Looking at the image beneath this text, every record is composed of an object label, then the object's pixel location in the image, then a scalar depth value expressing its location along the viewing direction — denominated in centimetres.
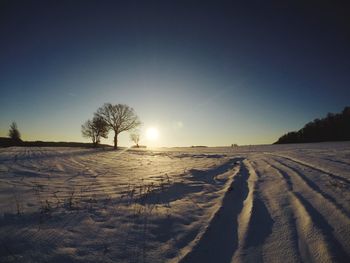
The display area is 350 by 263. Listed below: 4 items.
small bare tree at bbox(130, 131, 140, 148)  7088
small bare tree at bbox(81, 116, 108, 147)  3688
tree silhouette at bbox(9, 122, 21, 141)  5914
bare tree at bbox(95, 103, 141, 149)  3625
